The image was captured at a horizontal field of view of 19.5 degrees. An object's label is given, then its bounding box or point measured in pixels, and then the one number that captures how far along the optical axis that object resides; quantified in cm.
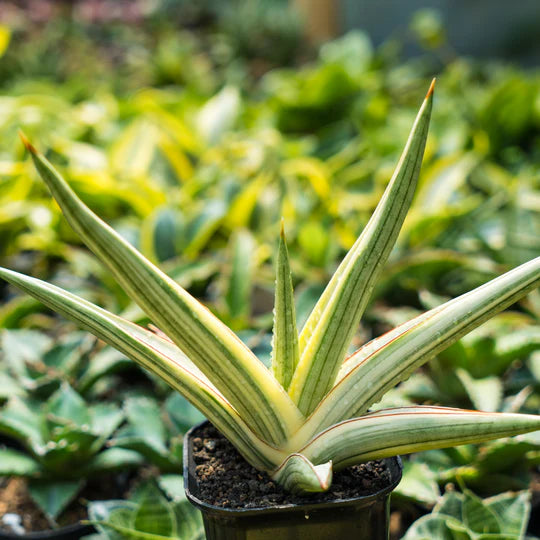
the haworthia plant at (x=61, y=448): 82
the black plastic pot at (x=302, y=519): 64
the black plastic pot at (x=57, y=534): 82
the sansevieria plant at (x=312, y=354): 63
